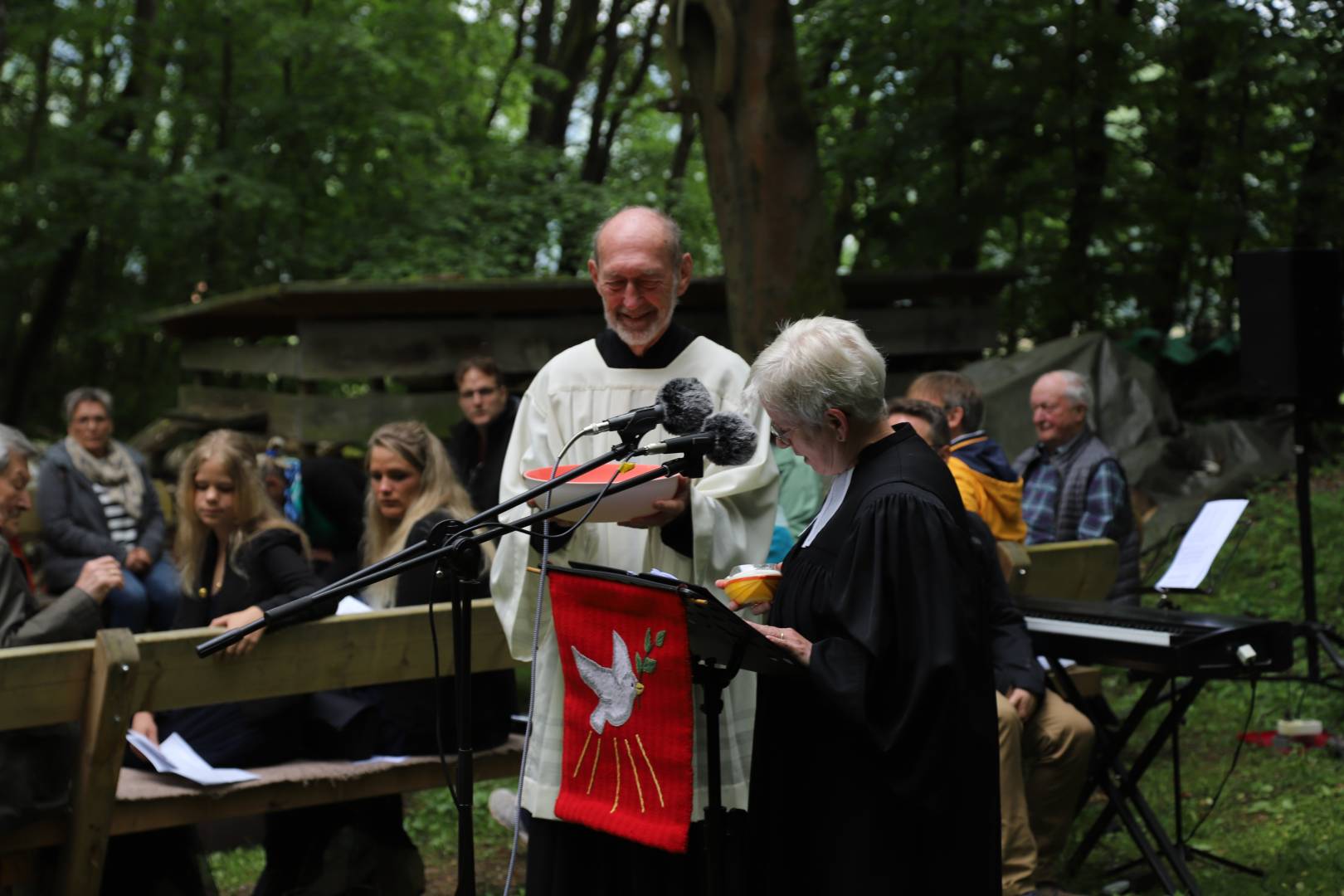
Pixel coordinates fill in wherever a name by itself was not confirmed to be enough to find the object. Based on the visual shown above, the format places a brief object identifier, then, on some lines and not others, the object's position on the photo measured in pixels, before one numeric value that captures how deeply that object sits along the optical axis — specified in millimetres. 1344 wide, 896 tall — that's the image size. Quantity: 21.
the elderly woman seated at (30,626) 4012
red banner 2988
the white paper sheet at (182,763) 4285
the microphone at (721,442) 2811
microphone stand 2775
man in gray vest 6738
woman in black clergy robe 2688
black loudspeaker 7469
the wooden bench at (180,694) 3850
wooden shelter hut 9523
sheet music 5004
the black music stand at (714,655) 2643
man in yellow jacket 5301
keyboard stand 4805
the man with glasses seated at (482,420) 6406
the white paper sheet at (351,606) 4812
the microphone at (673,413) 2877
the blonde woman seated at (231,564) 4566
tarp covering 10312
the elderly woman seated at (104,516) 7320
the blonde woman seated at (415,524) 4734
